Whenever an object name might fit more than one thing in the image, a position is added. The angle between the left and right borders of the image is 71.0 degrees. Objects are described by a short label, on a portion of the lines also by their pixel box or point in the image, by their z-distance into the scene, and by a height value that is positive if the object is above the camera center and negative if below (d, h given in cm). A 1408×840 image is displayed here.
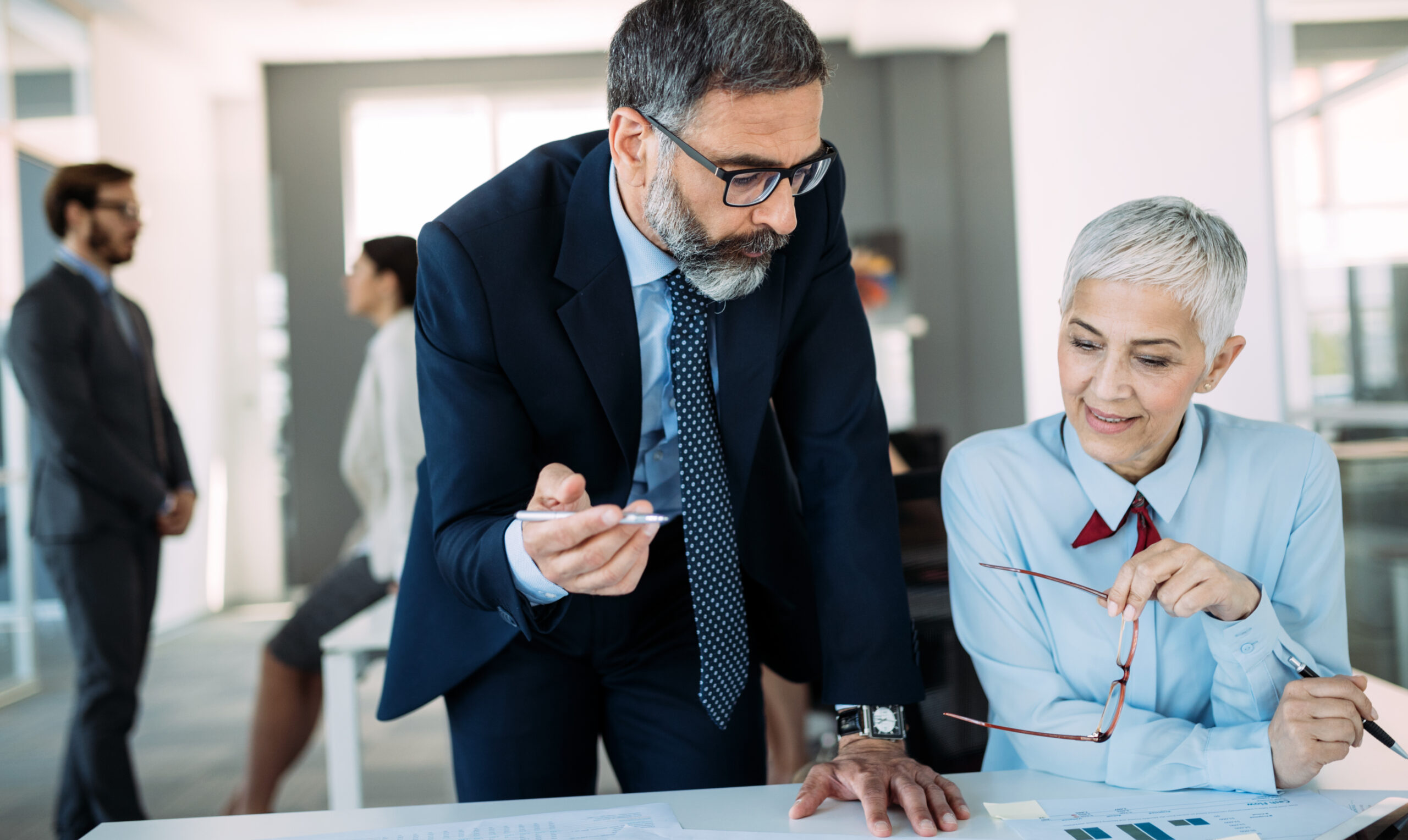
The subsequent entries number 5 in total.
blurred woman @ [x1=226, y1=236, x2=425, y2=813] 283 -43
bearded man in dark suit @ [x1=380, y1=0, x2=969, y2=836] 117 +1
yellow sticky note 100 -40
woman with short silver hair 121 -13
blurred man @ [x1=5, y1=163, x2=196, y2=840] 289 -4
